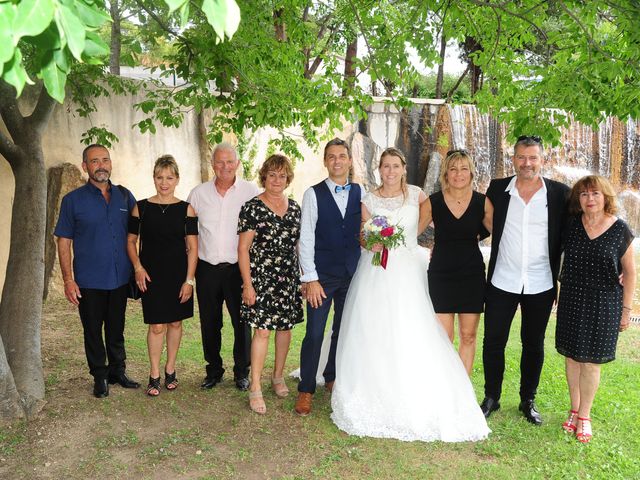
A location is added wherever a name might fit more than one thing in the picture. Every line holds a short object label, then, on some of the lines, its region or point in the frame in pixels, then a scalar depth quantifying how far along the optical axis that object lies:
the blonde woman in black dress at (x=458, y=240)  4.48
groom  4.51
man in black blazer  4.34
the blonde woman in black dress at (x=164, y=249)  4.73
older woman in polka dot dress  4.08
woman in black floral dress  4.60
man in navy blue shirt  4.63
